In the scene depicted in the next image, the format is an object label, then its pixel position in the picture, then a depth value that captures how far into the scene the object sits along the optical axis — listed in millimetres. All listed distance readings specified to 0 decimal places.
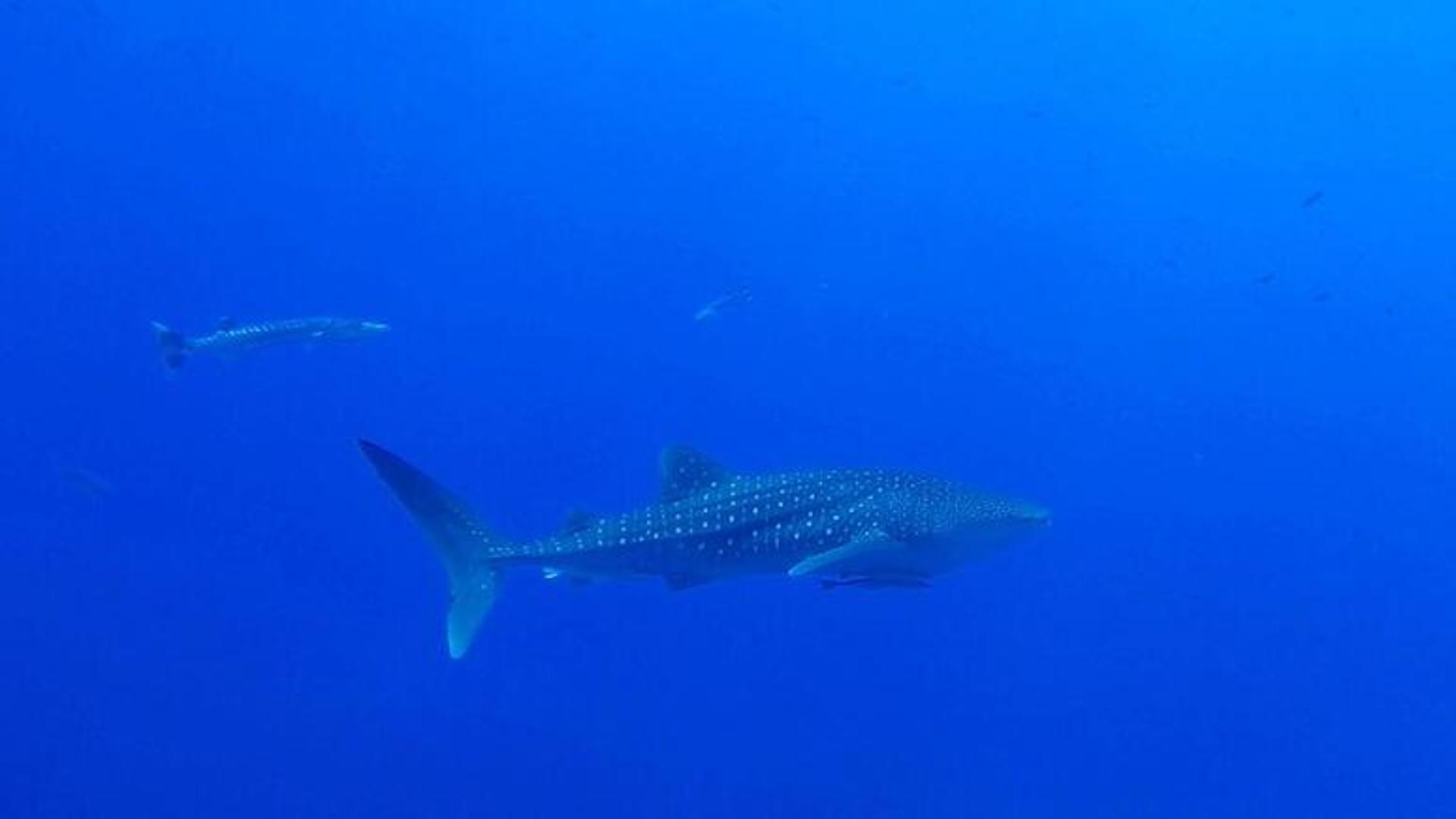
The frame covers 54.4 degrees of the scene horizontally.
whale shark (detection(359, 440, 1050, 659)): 5867
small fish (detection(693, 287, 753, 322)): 12047
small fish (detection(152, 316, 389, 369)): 9812
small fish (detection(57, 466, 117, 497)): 11625
